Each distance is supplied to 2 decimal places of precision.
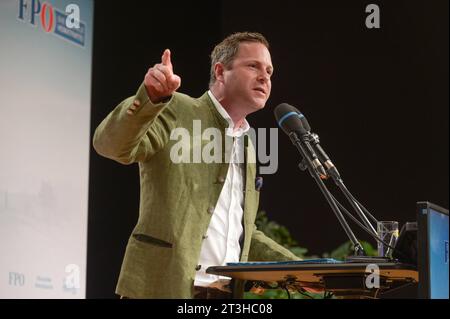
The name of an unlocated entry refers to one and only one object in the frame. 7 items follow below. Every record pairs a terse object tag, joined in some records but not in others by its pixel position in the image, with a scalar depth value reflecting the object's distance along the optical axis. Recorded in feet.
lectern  11.97
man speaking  12.41
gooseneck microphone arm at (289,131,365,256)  13.29
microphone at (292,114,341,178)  13.15
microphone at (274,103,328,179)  13.56
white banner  21.20
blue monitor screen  11.35
